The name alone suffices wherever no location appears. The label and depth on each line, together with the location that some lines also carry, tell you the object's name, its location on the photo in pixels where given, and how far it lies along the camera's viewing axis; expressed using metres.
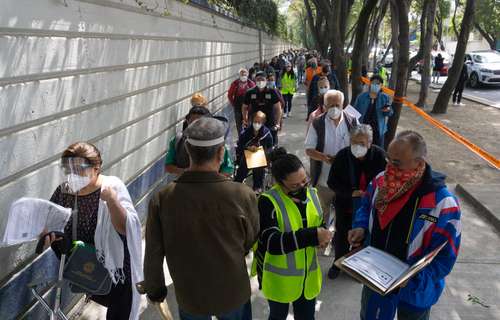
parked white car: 20.20
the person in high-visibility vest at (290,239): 2.43
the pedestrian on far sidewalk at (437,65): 22.83
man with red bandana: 2.38
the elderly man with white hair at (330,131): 4.61
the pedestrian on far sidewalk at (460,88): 15.19
